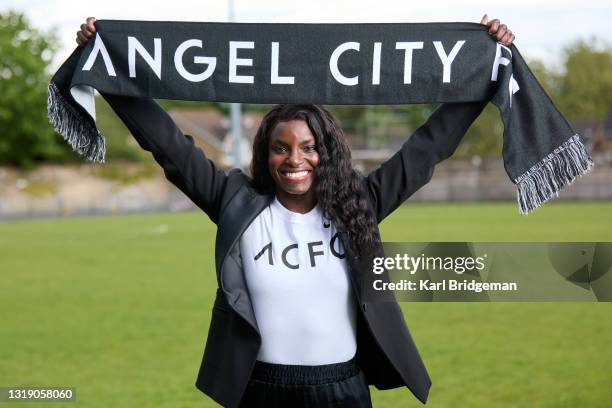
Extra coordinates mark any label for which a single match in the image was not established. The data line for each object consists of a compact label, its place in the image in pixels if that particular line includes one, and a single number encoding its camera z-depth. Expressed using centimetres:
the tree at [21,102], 4266
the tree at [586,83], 5675
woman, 263
